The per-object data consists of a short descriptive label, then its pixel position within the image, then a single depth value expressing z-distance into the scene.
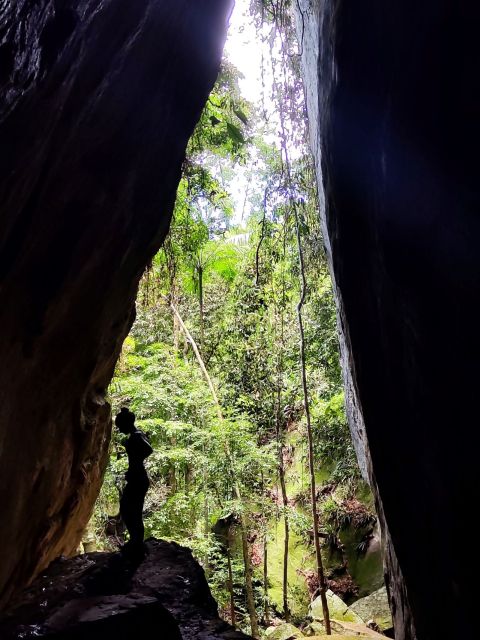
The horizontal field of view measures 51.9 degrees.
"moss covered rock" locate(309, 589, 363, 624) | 9.16
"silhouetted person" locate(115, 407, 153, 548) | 3.68
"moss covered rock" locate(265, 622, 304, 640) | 8.45
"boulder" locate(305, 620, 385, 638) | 7.83
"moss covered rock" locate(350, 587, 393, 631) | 9.16
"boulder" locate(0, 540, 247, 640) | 2.57
